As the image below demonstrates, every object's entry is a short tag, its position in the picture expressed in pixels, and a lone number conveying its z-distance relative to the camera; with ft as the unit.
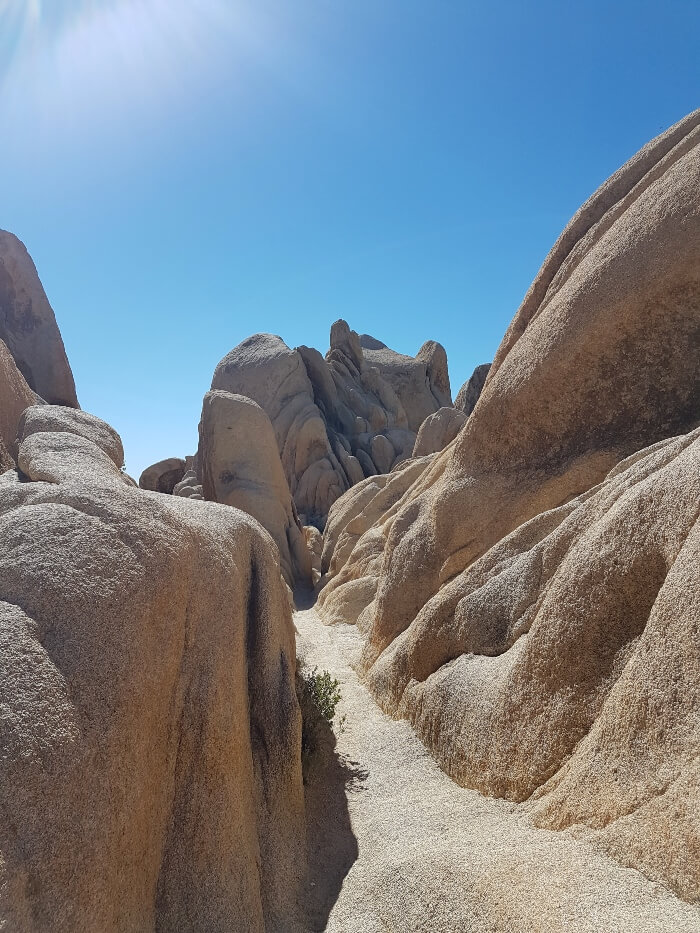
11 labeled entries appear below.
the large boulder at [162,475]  91.86
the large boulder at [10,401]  21.40
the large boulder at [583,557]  11.56
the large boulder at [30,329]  42.06
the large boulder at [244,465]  57.77
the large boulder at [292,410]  91.97
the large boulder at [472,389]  108.06
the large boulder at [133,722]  8.96
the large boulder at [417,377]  157.69
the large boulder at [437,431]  72.33
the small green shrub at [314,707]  19.79
